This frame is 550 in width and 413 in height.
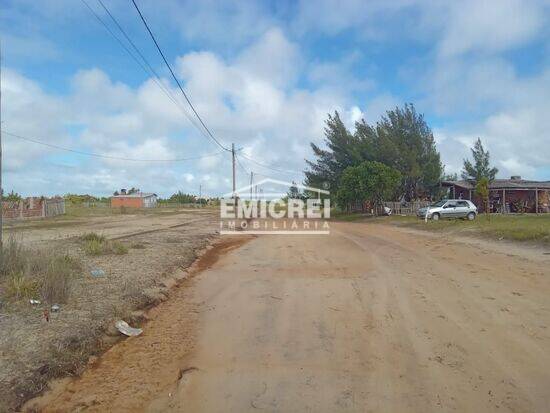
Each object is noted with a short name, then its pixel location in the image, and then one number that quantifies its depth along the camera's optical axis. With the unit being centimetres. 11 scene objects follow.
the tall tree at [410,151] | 4344
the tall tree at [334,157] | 4725
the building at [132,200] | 9238
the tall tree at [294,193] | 5969
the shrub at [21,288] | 714
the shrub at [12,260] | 818
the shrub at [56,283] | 712
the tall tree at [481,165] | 4459
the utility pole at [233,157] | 4500
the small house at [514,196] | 4006
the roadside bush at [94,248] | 1252
